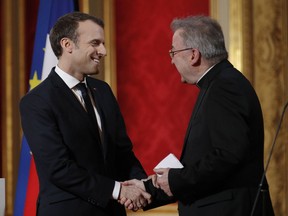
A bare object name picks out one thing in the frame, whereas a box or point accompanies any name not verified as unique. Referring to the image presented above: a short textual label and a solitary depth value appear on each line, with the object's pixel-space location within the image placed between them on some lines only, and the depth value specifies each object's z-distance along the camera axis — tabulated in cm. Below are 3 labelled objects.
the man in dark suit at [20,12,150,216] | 555
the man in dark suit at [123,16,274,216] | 505
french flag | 902
